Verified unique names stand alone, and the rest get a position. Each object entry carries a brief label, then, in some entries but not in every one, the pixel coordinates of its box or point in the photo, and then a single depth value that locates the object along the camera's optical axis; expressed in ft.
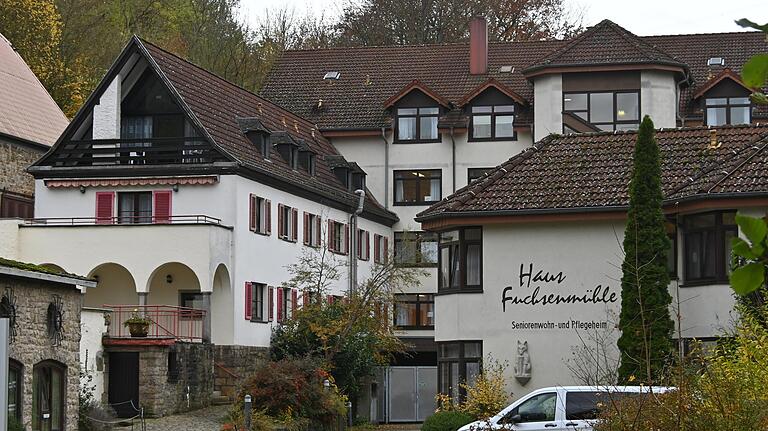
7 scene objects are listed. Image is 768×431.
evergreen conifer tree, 96.84
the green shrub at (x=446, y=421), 101.50
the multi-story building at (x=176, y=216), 144.46
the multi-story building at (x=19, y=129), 162.81
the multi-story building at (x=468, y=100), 176.96
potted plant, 131.48
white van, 81.56
